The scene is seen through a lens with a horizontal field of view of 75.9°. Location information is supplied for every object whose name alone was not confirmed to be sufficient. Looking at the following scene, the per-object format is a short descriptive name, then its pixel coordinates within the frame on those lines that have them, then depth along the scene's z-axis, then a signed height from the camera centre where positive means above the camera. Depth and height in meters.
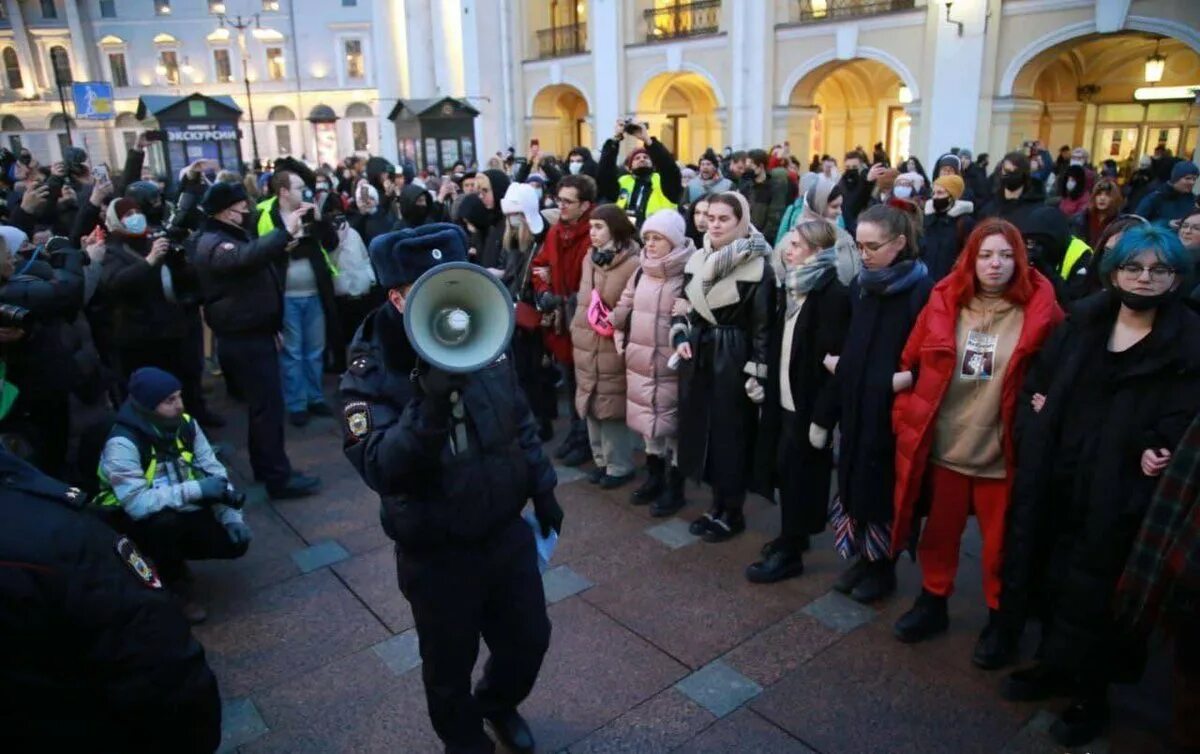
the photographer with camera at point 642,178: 6.55 -0.03
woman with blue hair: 2.72 -1.03
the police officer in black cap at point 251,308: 5.06 -0.82
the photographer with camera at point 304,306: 6.20 -1.06
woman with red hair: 3.23 -0.98
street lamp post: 44.68 +9.23
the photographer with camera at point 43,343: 4.17 -0.86
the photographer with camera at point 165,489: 3.90 -1.52
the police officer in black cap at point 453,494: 2.31 -1.02
